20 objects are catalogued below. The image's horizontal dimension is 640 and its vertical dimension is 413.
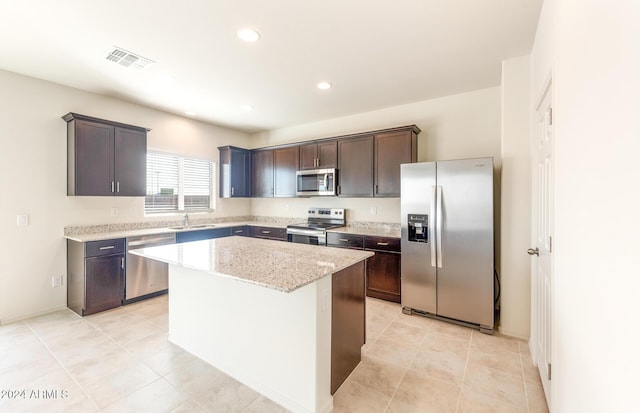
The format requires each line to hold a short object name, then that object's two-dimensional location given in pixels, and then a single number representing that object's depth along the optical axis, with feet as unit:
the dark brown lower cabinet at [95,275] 10.53
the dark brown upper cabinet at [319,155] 14.32
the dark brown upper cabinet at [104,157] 10.88
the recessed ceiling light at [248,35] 7.44
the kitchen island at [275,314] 5.54
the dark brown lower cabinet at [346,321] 6.21
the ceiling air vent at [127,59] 8.54
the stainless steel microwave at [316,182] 14.23
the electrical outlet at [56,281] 11.05
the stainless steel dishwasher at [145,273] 11.68
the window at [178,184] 14.32
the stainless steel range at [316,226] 13.74
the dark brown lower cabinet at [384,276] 11.63
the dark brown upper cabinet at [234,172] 16.94
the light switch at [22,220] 10.25
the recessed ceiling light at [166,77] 10.06
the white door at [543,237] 5.85
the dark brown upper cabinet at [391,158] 12.03
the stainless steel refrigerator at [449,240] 9.21
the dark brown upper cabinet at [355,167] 13.15
